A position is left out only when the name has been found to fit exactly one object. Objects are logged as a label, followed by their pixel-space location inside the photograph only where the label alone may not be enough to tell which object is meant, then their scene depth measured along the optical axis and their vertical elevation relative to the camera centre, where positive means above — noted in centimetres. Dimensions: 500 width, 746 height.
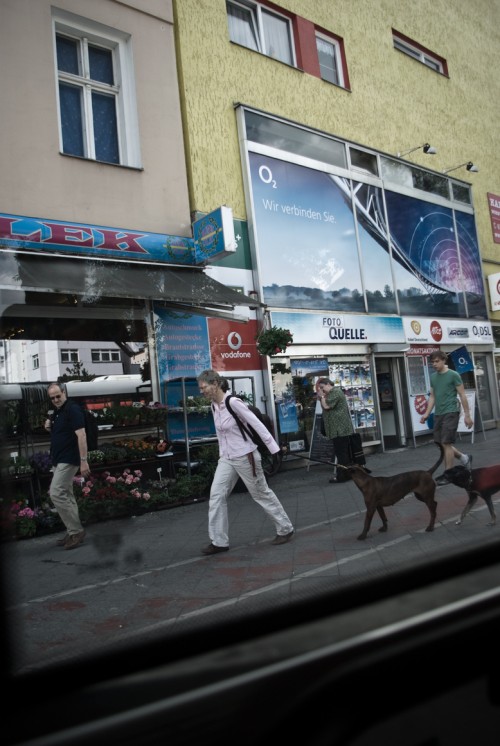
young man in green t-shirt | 511 -5
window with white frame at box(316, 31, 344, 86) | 1027 +665
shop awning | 579 +174
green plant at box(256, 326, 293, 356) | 770 +104
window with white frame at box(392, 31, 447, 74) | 1171 +774
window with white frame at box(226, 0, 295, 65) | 901 +660
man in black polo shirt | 461 -14
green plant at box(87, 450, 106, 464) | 595 -27
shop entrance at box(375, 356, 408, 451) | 1035 +9
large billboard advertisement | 880 +297
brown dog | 382 -61
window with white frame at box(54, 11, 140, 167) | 706 +457
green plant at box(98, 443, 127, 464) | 612 -25
